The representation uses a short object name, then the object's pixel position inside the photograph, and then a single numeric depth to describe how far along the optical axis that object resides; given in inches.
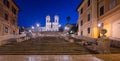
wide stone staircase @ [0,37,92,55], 259.7
